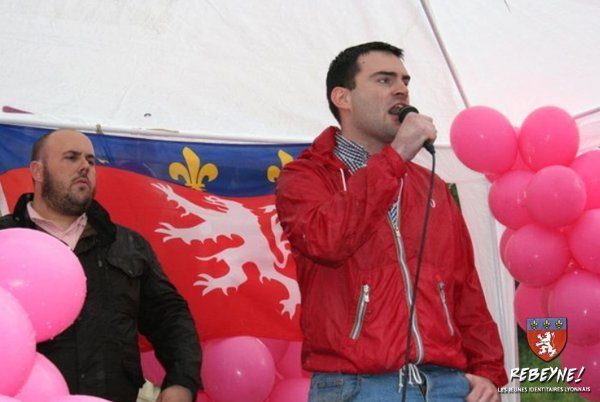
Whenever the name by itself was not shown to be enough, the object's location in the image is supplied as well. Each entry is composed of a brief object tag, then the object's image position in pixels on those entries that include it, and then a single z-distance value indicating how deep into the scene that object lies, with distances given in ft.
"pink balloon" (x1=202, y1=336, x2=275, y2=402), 10.17
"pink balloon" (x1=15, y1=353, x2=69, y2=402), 5.21
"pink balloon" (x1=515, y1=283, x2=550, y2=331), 10.72
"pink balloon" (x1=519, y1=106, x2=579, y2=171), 10.28
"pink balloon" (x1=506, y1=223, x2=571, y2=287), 10.14
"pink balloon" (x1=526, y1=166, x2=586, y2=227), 9.86
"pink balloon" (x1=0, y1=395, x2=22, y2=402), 4.31
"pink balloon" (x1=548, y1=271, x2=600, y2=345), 9.91
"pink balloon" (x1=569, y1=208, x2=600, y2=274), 9.89
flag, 10.89
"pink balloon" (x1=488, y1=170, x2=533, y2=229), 10.48
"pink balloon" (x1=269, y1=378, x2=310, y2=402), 10.68
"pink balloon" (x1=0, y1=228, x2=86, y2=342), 5.56
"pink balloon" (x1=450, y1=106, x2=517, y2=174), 10.30
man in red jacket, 6.77
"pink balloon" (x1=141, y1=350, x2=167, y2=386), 10.25
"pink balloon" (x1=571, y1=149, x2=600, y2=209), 10.28
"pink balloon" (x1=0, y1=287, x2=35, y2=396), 4.63
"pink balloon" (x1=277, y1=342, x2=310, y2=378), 10.99
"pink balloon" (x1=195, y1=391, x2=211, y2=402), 10.55
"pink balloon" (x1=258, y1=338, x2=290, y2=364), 11.07
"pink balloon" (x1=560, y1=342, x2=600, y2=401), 10.35
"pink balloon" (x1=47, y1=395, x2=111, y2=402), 4.90
